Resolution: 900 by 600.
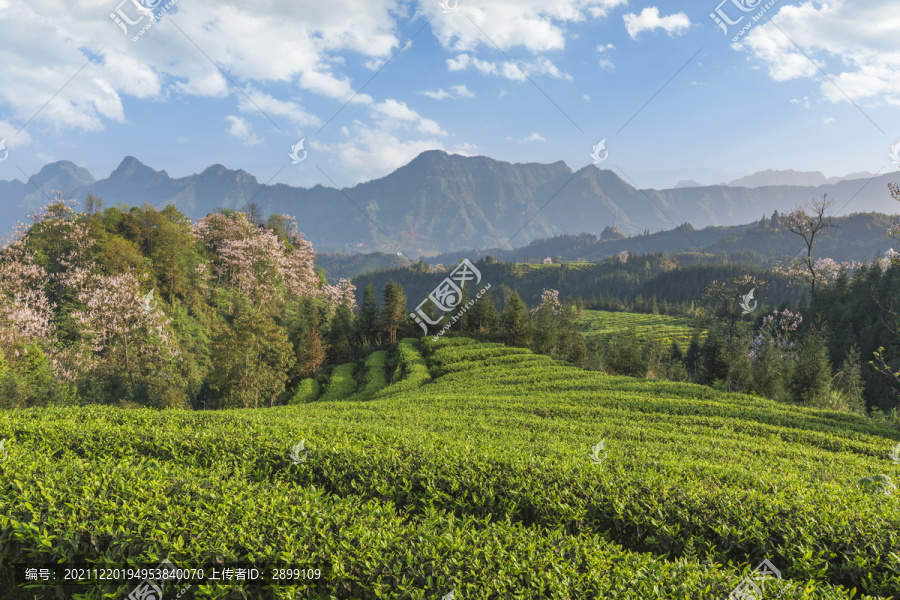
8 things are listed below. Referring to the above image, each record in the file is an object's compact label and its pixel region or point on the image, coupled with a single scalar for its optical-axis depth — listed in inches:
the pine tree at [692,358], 2010.6
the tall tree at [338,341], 1598.2
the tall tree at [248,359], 810.8
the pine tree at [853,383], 872.3
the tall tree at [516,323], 1520.7
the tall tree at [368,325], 1736.0
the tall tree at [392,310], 1608.0
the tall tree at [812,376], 821.2
